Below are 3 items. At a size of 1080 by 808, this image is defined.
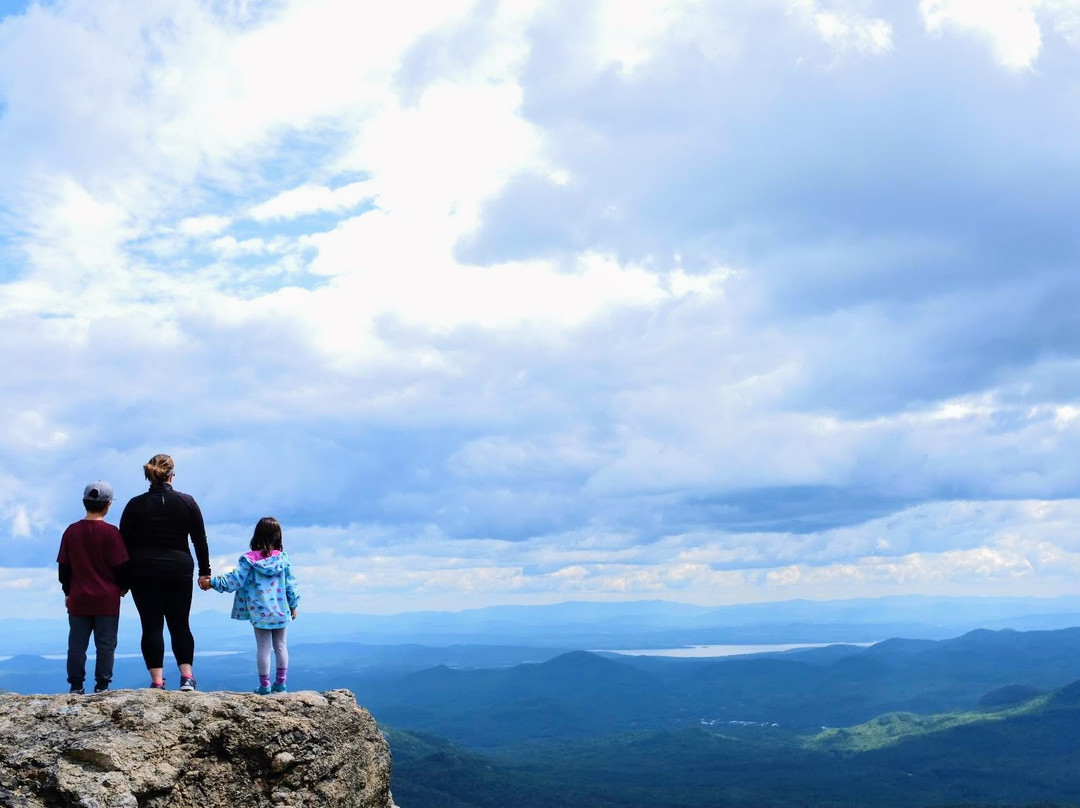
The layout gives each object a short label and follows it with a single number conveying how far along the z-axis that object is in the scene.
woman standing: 18.70
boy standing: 18.47
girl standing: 19.97
